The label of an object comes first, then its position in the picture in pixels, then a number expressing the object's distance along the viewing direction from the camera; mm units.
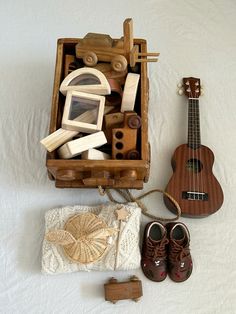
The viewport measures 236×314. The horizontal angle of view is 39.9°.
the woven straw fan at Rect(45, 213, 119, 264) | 1000
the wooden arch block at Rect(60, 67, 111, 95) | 976
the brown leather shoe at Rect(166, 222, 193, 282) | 1033
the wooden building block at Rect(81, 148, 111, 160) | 942
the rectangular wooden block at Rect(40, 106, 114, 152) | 941
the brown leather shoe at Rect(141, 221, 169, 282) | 1033
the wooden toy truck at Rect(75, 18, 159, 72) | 998
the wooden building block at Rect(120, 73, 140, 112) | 986
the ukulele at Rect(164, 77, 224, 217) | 1092
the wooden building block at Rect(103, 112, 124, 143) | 996
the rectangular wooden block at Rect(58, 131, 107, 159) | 920
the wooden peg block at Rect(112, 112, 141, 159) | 954
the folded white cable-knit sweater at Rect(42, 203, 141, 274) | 1025
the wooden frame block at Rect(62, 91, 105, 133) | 951
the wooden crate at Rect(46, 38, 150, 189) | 927
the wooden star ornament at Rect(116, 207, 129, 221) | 1049
